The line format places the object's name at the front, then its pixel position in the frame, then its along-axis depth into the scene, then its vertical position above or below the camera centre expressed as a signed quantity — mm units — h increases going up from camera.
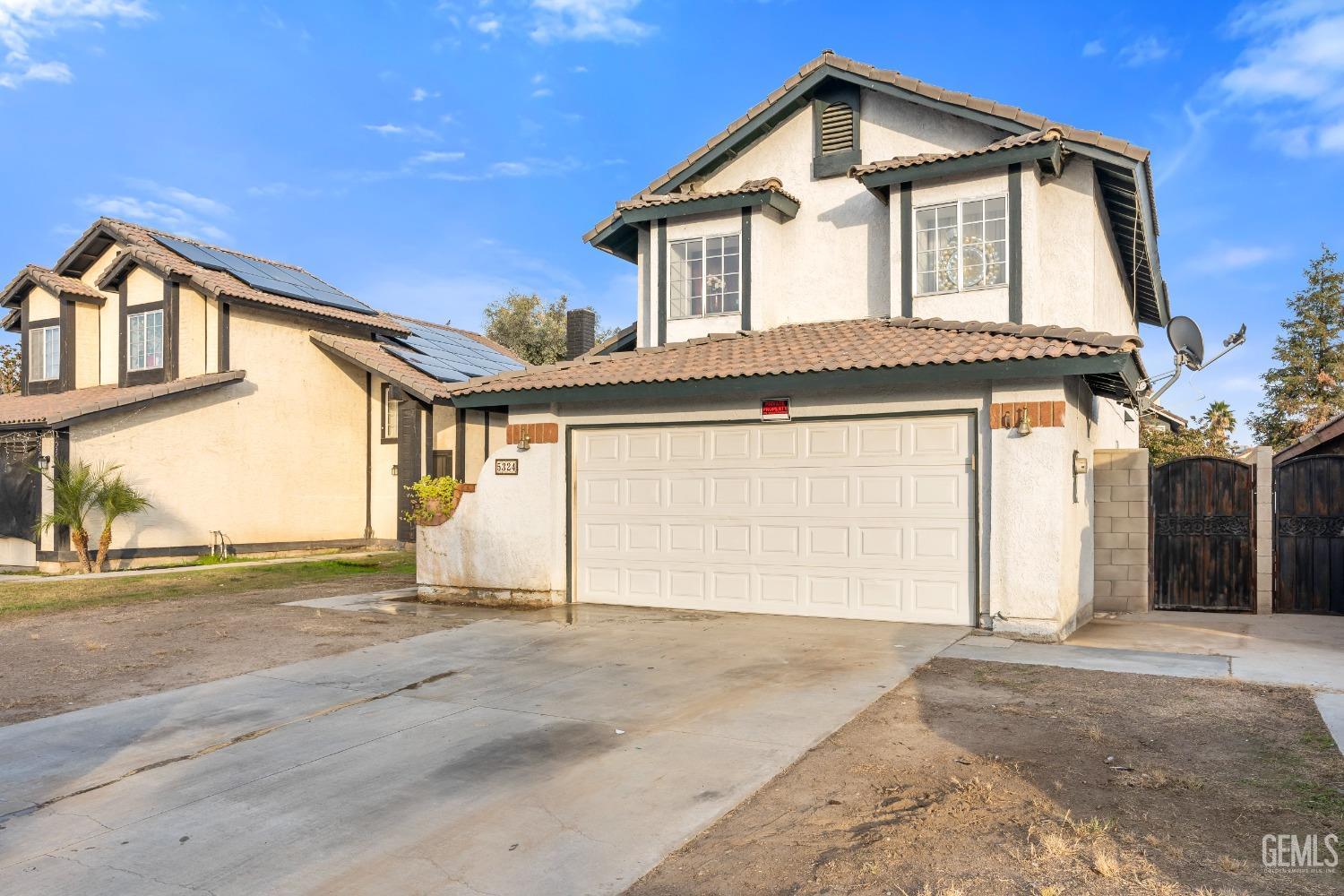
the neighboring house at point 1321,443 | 13609 +230
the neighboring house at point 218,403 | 19016 +1296
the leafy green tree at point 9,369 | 34938 +3534
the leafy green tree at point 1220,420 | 36000 +1505
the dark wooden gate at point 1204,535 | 12500 -1091
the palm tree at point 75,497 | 17516 -740
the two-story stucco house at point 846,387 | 10289 +887
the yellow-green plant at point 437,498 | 13641 -594
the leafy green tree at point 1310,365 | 34781 +3577
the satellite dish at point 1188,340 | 13250 +1736
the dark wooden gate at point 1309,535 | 12195 -1053
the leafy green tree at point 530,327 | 37250 +5500
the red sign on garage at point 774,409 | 11508 +625
